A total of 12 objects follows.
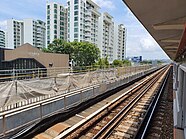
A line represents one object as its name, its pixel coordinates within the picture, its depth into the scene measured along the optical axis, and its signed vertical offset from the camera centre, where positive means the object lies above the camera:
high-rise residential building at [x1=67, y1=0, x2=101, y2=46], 45.01 +16.06
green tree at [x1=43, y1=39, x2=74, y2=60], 31.42 +4.78
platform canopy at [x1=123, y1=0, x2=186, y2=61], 2.44 +1.19
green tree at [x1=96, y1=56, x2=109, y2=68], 29.62 +1.02
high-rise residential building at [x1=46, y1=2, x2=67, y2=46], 51.35 +18.16
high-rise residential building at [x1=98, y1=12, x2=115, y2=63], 54.64 +13.52
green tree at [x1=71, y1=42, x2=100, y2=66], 31.30 +3.19
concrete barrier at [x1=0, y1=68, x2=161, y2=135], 3.92 -1.54
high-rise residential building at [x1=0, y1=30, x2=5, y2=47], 74.60 +16.30
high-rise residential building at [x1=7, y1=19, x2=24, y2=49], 69.56 +18.21
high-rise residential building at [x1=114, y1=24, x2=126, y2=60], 66.91 +13.47
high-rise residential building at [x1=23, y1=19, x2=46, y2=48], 66.63 +17.82
